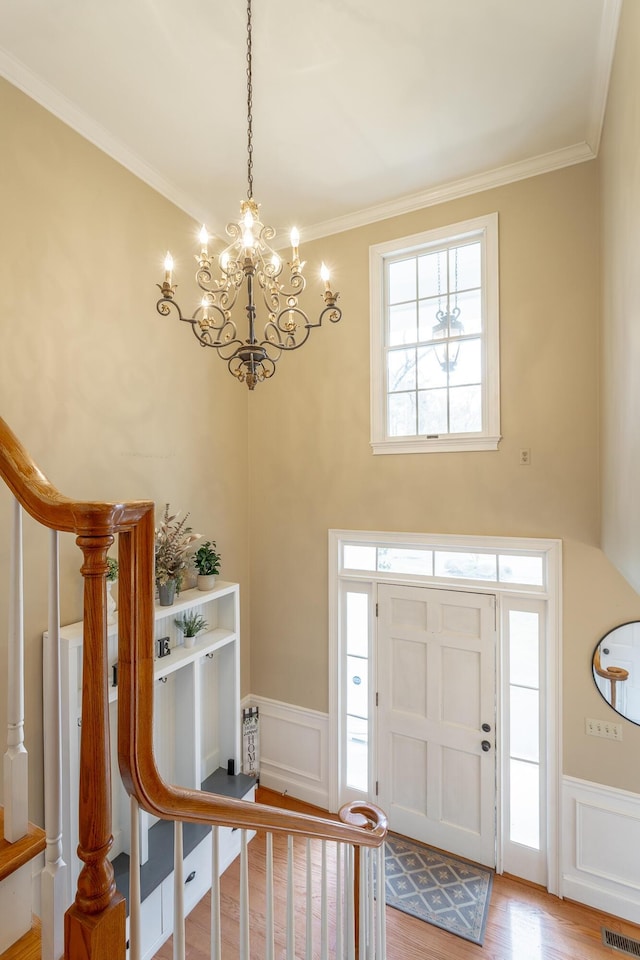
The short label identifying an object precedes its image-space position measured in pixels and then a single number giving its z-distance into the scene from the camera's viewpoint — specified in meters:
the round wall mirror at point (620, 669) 2.80
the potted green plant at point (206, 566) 3.28
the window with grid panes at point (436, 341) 3.23
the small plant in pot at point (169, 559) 2.87
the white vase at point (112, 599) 2.50
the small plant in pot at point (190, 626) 3.12
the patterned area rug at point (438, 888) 2.81
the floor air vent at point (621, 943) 2.62
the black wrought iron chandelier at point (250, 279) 1.74
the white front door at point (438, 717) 3.22
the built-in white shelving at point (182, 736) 2.20
